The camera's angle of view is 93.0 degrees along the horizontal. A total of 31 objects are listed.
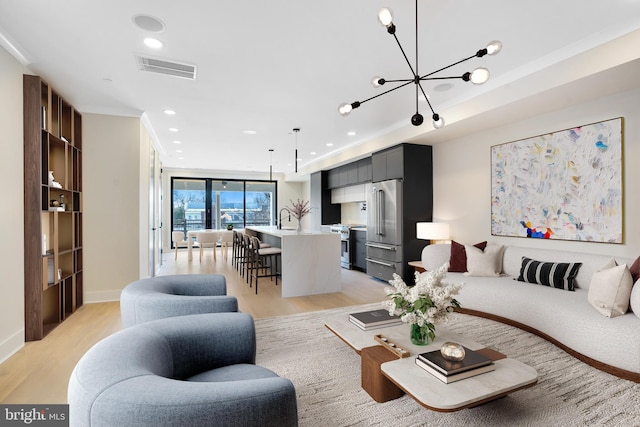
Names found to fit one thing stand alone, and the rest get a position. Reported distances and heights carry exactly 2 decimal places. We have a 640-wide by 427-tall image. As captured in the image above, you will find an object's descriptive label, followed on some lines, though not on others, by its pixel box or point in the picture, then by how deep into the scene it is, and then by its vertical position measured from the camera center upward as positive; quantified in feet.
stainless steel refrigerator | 17.07 -0.98
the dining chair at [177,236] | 28.33 -1.98
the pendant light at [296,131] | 17.66 +4.93
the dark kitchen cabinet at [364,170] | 20.93 +3.02
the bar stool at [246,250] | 18.03 -2.19
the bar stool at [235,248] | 22.15 -2.81
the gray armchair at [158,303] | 6.59 -1.98
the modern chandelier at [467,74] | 5.97 +3.40
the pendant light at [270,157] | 23.56 +4.90
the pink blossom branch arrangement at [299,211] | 18.50 +0.16
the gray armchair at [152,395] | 2.90 -1.85
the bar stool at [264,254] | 16.41 -2.21
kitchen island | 14.94 -2.52
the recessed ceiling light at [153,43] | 8.68 +5.04
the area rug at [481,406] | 6.07 -4.14
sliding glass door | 33.65 +1.34
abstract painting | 10.30 +0.98
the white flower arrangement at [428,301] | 6.40 -1.92
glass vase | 6.81 -2.78
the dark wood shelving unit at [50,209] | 9.71 +0.29
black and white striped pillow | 10.39 -2.24
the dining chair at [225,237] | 27.45 -2.05
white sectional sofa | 7.53 -3.07
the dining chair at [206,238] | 26.61 -2.07
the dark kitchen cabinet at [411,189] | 16.88 +1.34
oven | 22.38 -2.51
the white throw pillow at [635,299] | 7.87 -2.36
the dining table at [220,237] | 27.37 -2.00
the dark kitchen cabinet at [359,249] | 21.20 -2.61
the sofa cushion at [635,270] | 8.50 -1.72
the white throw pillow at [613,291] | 8.16 -2.24
